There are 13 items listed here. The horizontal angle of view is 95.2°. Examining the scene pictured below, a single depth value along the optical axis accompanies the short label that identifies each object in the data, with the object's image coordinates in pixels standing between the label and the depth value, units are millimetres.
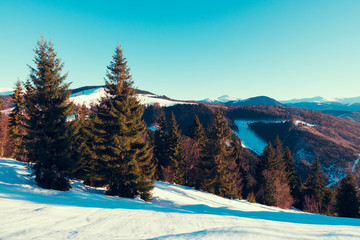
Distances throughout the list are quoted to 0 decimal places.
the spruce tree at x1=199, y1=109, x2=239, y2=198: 24562
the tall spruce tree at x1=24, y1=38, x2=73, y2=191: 12086
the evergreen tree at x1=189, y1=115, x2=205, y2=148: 34244
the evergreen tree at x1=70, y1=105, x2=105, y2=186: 13650
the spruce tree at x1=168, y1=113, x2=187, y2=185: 31453
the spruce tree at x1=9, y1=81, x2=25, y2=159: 30688
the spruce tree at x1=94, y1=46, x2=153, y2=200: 13750
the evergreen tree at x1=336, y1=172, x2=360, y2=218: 23781
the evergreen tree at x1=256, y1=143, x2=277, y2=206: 29953
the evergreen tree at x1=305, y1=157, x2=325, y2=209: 35625
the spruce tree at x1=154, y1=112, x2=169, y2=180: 32125
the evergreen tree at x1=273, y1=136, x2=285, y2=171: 34906
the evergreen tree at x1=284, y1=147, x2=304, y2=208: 37259
